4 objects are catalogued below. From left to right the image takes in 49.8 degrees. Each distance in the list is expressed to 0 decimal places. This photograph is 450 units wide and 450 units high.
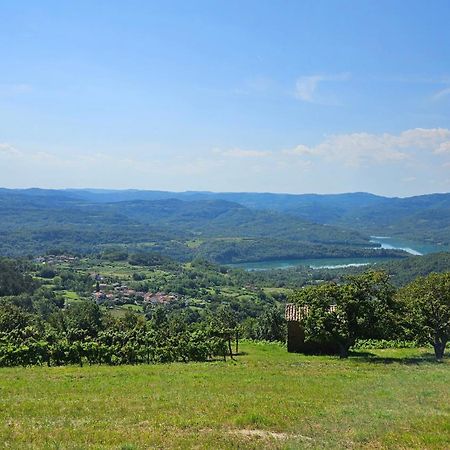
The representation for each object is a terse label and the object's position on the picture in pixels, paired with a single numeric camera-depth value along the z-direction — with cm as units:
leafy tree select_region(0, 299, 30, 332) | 5006
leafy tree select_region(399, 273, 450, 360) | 3275
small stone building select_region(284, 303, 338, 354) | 3934
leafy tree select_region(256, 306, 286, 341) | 5991
